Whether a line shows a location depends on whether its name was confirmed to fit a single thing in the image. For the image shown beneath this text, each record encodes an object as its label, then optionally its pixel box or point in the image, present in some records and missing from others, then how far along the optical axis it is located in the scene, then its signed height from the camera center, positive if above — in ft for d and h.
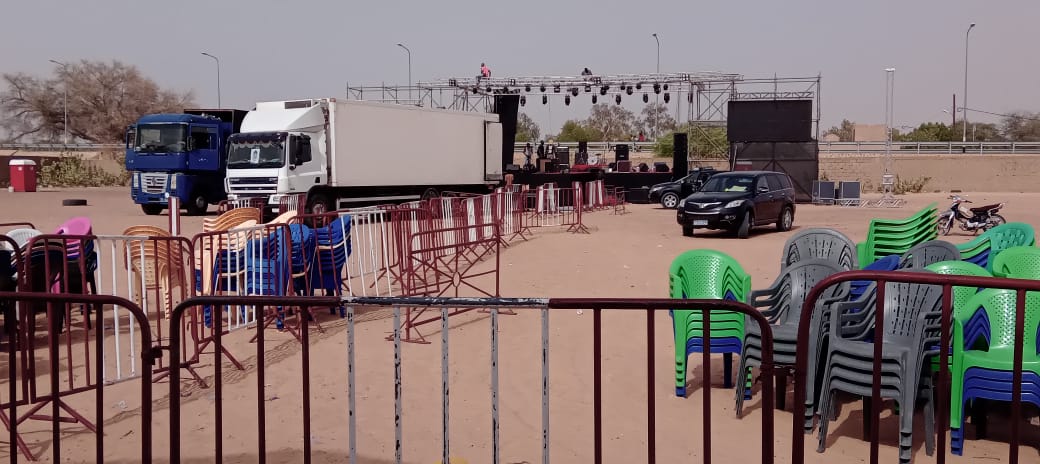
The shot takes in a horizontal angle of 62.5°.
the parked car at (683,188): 100.53 -0.91
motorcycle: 61.46 -2.71
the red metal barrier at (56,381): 12.61 -3.50
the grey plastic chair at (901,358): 15.88 -3.37
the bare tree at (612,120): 361.30 +25.73
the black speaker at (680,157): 115.44 +3.13
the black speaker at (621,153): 133.18 +4.22
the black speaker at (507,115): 124.98 +9.51
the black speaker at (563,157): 135.33 +3.66
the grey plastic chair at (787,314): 18.10 -3.12
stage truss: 119.24 +13.32
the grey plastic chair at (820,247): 25.09 -1.99
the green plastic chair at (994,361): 16.01 -3.40
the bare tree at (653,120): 349.00 +25.27
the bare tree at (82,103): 251.39 +22.52
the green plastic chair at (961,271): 18.53 -1.97
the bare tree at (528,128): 319.35 +20.71
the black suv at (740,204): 60.39 -1.71
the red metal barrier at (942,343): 11.91 -2.29
